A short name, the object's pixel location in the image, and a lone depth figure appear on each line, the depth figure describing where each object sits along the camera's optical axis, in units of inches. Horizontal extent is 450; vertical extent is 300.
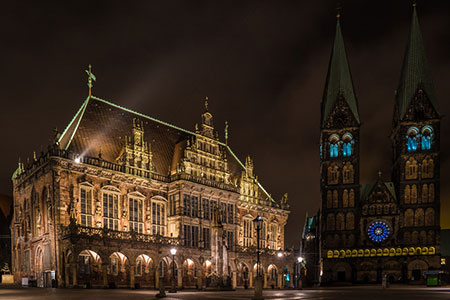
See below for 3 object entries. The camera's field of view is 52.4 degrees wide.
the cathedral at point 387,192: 2842.0
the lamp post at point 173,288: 1228.5
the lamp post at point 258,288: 870.4
